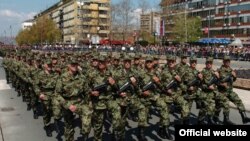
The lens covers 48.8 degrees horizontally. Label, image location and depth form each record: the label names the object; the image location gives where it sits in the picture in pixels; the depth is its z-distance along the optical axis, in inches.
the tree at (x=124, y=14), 1883.3
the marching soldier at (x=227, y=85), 305.6
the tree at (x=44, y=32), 3069.7
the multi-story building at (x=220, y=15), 2103.1
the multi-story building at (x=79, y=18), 3111.8
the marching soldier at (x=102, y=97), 235.4
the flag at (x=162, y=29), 1250.3
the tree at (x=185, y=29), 2184.2
